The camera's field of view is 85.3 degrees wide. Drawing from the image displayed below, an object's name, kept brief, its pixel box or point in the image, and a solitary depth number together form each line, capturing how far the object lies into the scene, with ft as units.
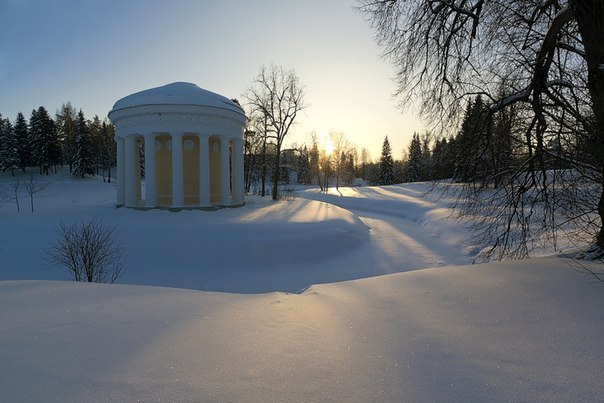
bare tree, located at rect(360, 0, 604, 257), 18.75
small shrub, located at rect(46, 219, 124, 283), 29.73
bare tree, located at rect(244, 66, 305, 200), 98.02
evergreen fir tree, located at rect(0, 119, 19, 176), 160.66
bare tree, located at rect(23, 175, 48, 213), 135.23
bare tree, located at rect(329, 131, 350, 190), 217.77
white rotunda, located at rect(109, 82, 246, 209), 56.85
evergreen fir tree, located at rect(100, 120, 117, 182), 201.29
